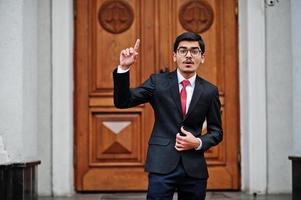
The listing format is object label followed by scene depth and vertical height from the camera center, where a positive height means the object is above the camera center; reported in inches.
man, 146.9 -1.1
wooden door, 297.7 +16.2
